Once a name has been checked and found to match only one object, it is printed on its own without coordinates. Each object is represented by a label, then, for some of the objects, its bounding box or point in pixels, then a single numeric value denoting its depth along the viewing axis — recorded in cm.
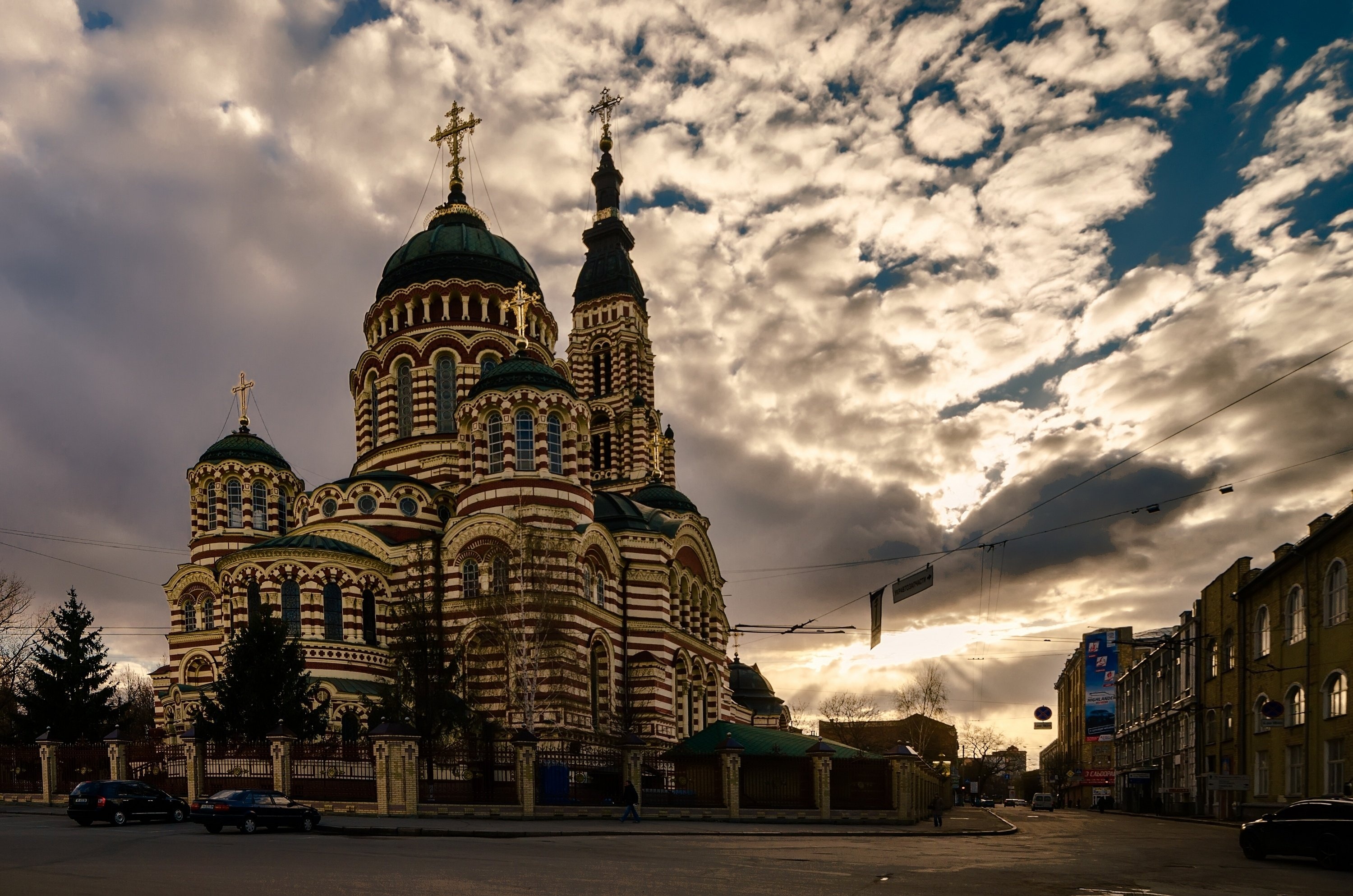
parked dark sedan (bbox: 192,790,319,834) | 2209
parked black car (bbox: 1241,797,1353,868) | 1878
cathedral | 3738
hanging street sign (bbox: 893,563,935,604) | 2700
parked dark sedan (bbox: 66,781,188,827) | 2348
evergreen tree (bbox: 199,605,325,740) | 3262
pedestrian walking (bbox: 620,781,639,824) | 2845
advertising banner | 8131
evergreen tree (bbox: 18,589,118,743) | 3966
